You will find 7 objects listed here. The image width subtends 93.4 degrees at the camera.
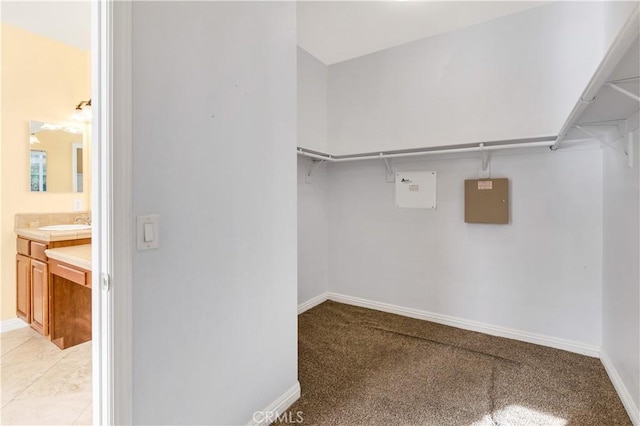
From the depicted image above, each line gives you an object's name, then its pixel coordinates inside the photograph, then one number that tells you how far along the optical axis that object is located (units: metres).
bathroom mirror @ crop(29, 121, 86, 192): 2.76
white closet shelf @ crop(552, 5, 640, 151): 0.89
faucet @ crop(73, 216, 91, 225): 2.97
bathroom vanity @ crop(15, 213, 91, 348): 2.21
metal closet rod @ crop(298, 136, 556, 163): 2.22
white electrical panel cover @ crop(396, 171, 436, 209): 2.89
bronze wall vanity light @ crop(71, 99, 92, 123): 2.85
